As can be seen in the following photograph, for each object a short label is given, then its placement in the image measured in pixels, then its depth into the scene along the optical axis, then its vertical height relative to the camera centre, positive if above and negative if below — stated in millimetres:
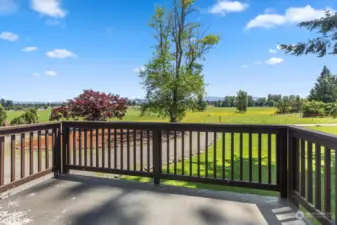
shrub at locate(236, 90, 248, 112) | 22000 +897
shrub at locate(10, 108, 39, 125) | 11053 -384
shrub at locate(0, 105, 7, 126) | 11262 -194
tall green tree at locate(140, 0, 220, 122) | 10242 +2171
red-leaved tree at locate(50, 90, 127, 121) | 9070 +91
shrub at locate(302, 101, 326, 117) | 14502 +46
